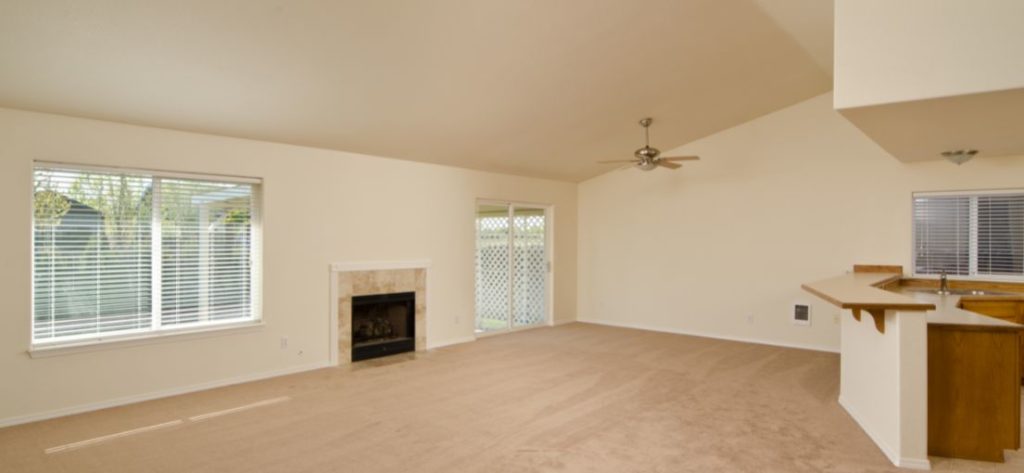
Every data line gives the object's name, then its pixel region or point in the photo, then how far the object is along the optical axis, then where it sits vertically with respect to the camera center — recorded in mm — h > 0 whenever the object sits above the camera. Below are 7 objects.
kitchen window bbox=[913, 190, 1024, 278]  5062 +50
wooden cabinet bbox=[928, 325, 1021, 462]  2969 -887
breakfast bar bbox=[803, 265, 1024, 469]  2941 -827
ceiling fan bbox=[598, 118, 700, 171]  5223 +788
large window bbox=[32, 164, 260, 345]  3746 -134
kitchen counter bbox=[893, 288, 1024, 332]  3014 -492
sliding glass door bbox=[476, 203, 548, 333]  6949 -384
